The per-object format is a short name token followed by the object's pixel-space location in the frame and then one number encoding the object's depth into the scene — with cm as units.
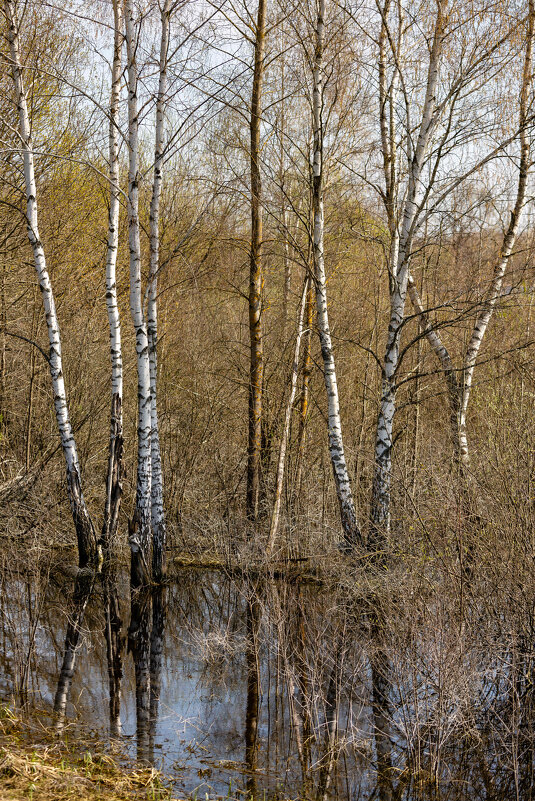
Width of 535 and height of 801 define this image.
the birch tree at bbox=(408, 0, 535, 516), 1875
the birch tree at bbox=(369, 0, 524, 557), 1784
